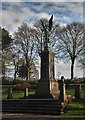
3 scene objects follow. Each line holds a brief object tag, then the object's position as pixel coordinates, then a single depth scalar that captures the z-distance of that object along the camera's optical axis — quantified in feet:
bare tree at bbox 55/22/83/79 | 94.46
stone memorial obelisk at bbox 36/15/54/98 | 43.70
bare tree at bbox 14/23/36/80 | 94.71
